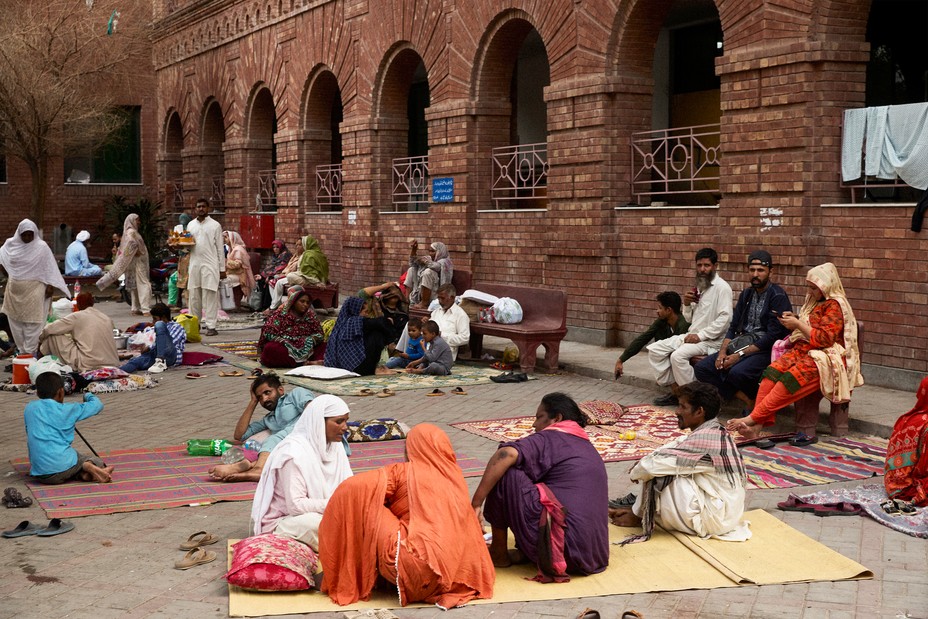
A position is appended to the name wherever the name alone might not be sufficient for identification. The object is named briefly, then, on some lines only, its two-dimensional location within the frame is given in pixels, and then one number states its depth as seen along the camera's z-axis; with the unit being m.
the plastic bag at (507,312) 12.55
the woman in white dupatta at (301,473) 5.80
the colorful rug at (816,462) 7.39
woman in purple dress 5.34
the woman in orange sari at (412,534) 5.10
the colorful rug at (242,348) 14.15
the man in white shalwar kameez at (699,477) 6.02
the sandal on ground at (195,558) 5.71
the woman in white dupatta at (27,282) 13.46
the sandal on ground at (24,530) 6.31
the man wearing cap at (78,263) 21.06
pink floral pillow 5.27
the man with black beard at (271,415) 7.44
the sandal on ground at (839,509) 6.54
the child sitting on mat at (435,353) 11.86
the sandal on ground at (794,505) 6.61
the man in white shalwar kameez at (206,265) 16.47
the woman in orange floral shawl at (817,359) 8.23
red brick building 10.40
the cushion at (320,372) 11.84
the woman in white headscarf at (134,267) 18.28
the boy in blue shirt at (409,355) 12.33
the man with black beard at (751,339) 8.88
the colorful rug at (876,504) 6.21
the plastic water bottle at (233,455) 8.08
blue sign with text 16.33
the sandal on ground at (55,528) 6.32
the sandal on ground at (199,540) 6.00
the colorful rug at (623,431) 8.30
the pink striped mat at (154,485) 6.96
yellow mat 5.20
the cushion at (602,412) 9.28
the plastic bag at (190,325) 15.49
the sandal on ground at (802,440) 8.29
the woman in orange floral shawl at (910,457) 6.54
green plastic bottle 8.35
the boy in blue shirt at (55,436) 7.42
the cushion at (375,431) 8.77
